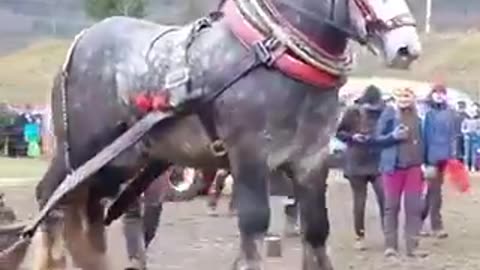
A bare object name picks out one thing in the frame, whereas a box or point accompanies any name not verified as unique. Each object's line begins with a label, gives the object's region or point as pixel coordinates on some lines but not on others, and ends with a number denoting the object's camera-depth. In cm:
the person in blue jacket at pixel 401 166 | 1324
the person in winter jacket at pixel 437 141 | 1455
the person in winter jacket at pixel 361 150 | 1364
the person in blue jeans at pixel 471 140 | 2648
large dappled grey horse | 677
